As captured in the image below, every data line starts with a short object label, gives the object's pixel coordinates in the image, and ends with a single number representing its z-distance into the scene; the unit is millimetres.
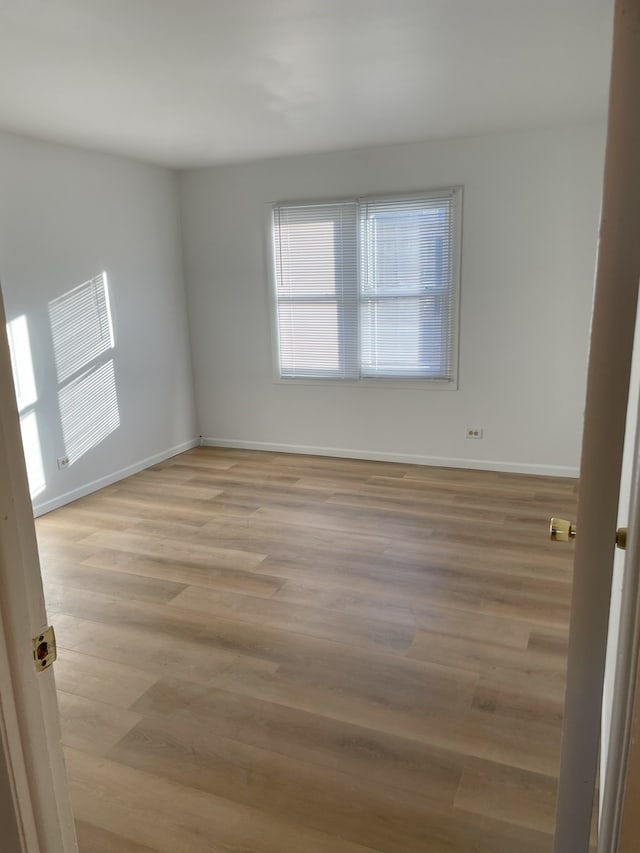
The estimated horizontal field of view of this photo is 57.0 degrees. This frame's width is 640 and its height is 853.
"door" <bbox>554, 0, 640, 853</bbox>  830
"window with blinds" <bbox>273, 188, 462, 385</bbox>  4707
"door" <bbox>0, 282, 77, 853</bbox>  823
